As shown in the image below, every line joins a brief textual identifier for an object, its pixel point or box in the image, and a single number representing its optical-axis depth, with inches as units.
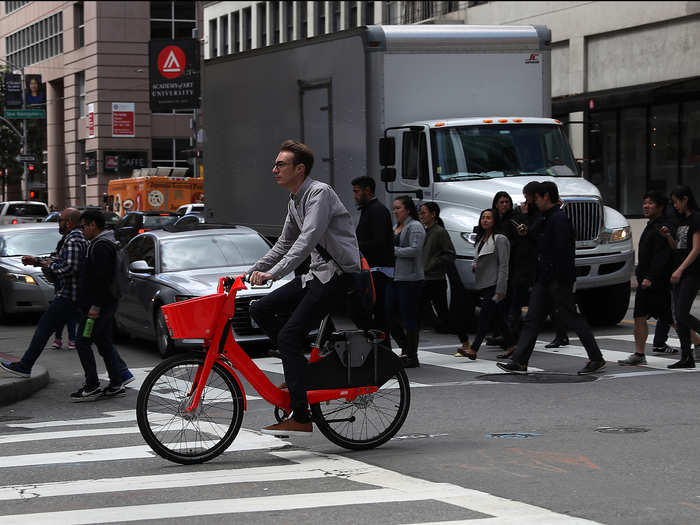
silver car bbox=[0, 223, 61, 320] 749.3
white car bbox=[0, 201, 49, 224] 1952.5
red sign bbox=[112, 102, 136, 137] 2571.4
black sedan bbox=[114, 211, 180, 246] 1178.0
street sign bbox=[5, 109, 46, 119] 2437.3
